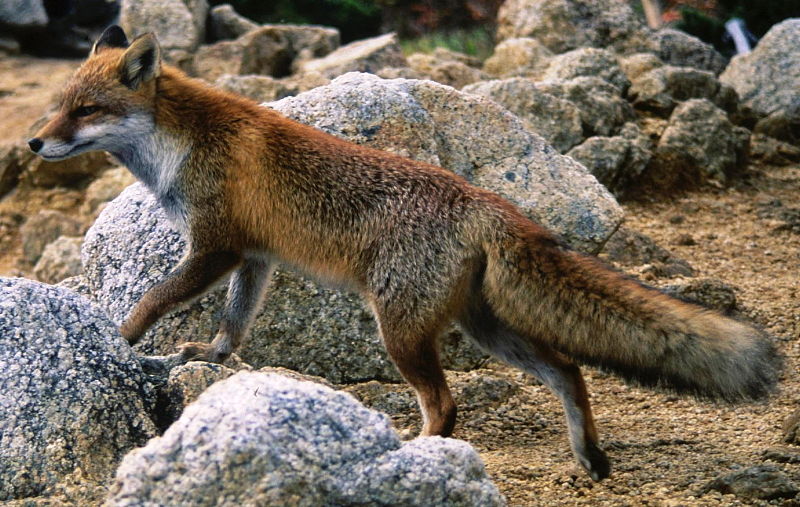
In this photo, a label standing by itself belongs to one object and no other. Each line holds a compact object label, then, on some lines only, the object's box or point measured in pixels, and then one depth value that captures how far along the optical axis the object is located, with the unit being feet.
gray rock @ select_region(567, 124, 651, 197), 32.04
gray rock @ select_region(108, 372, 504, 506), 11.50
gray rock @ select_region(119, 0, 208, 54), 52.70
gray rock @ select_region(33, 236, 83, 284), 34.17
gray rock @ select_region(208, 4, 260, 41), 58.49
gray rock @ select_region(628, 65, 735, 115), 39.01
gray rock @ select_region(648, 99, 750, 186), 35.65
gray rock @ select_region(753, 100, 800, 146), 40.55
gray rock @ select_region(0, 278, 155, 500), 14.88
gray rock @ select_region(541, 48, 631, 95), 39.37
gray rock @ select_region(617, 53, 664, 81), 41.78
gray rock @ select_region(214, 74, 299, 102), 39.88
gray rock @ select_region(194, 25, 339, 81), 48.49
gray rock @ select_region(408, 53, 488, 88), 40.99
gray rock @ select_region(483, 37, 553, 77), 43.01
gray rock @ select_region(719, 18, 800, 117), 41.70
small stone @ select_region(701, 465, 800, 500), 14.90
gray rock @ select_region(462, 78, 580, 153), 32.73
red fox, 15.51
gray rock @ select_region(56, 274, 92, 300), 23.10
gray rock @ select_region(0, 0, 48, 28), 58.54
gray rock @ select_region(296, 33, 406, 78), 43.60
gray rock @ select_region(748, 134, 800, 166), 38.63
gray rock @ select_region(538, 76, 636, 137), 35.24
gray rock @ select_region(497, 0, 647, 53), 47.21
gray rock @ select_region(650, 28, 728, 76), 47.80
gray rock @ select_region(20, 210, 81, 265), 39.73
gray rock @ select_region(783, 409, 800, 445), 17.70
